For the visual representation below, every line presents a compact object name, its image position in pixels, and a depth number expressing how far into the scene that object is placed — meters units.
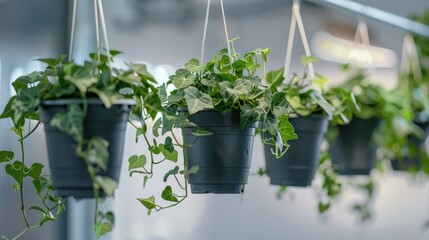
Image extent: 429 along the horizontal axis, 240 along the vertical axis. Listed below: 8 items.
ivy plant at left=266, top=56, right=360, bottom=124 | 2.31
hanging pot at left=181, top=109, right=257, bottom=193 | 1.99
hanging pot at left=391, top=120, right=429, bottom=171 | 3.46
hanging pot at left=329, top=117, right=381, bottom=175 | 3.00
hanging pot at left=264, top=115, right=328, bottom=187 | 2.35
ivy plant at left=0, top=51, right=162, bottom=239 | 1.68
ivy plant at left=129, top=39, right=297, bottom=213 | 1.95
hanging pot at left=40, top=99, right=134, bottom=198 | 1.73
